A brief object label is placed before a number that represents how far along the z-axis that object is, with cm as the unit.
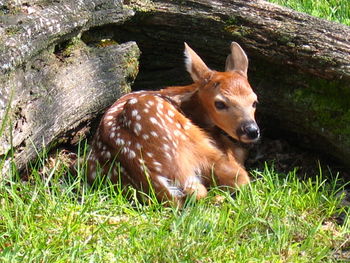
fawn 968
